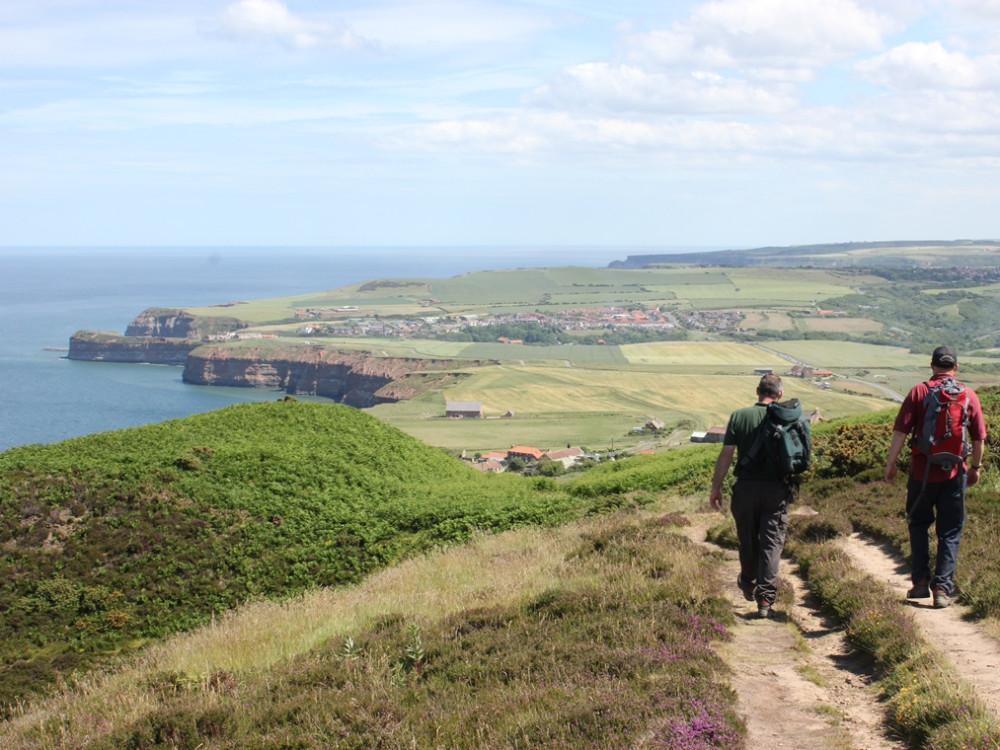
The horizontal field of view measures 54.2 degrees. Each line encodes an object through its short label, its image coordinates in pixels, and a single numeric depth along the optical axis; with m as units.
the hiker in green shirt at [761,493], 8.54
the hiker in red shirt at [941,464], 8.27
